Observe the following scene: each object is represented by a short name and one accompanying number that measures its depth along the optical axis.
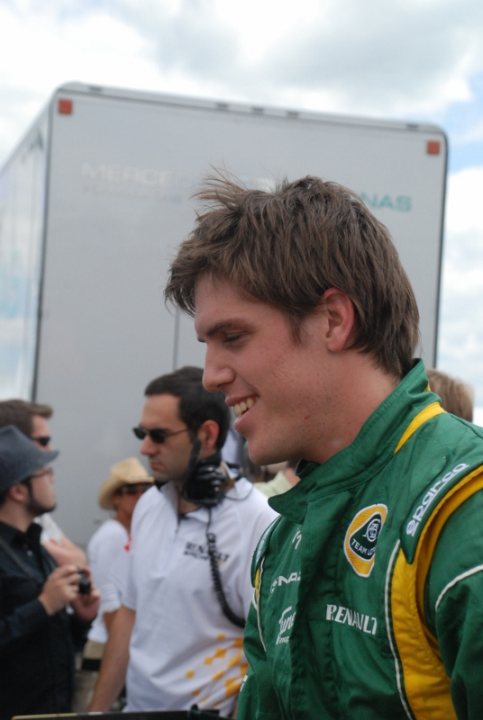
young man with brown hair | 1.49
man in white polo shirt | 3.81
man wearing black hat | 4.12
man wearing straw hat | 5.69
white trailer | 6.67
